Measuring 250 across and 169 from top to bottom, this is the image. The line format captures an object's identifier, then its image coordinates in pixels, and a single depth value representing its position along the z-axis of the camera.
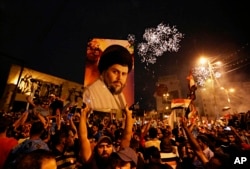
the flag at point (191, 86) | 11.33
